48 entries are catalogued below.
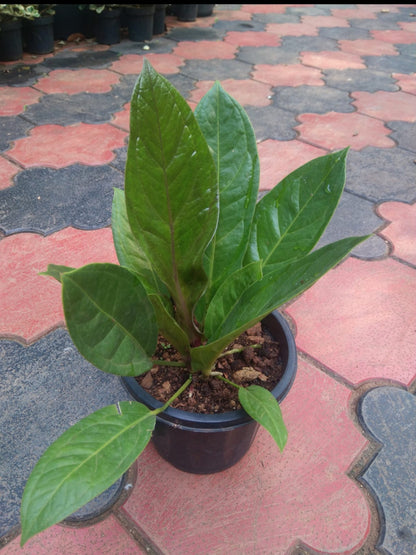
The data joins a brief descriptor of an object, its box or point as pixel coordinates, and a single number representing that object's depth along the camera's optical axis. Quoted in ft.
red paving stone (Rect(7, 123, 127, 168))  5.38
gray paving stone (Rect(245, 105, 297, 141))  6.15
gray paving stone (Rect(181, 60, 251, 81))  7.83
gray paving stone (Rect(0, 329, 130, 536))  2.65
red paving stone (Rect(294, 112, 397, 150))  6.10
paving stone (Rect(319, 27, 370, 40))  10.48
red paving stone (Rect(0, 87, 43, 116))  6.37
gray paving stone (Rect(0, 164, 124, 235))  4.45
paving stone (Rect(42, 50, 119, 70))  8.04
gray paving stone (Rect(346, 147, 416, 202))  5.19
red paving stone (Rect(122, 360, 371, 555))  2.47
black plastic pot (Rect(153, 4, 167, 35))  9.75
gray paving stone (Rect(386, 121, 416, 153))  6.18
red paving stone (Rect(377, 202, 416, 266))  4.42
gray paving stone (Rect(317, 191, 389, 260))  4.42
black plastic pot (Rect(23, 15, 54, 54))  8.12
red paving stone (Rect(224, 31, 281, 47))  9.70
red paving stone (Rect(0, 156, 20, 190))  4.94
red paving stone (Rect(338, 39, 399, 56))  9.58
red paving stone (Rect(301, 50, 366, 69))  8.73
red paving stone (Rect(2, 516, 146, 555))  2.37
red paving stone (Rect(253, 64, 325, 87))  7.85
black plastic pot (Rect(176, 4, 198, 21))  10.83
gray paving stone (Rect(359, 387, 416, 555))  2.52
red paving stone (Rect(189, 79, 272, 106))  7.02
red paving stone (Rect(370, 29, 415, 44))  10.49
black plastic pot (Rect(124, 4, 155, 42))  9.20
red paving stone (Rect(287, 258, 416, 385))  3.40
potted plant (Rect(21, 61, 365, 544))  1.55
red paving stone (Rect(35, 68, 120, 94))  7.10
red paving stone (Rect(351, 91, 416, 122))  6.92
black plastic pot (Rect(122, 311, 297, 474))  2.22
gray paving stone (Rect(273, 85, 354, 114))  6.97
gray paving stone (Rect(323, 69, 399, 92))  7.83
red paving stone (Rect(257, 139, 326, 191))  5.28
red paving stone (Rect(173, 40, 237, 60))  8.78
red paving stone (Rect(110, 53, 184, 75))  7.96
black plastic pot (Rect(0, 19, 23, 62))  7.65
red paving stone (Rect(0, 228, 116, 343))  3.51
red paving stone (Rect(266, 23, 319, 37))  10.45
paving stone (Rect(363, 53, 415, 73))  8.77
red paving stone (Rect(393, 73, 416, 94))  7.89
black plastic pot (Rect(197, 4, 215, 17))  11.29
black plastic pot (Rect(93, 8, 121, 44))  8.88
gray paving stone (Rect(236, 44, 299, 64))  8.73
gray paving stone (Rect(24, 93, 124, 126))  6.23
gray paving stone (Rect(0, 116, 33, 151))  5.64
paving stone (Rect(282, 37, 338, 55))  9.52
